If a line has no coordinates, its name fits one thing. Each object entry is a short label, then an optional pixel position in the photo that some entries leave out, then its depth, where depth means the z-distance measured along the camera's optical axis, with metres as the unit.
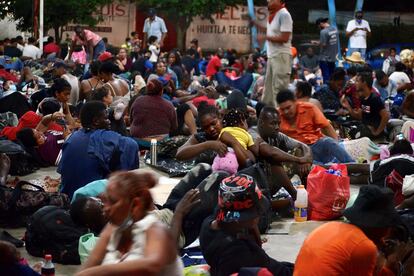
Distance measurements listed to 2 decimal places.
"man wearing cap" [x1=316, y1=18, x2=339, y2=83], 21.52
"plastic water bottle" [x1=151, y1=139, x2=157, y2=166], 10.91
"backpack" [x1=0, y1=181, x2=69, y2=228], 8.19
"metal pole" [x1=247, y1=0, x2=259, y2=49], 25.92
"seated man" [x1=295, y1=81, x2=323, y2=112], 11.19
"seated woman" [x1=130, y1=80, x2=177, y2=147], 11.42
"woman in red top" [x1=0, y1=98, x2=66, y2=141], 10.76
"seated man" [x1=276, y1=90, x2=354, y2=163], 10.10
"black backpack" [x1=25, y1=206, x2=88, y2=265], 7.30
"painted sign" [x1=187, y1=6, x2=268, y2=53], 30.27
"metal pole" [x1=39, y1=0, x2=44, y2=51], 20.61
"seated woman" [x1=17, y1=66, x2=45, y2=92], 14.88
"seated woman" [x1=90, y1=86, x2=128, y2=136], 10.87
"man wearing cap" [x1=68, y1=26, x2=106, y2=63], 19.06
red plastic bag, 8.40
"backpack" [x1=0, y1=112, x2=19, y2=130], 11.67
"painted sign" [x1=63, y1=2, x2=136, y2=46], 30.05
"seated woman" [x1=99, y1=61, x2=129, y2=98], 12.46
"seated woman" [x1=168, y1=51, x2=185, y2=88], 18.75
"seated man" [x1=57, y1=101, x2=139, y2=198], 8.27
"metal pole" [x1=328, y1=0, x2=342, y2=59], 24.16
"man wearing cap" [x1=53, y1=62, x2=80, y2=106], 13.24
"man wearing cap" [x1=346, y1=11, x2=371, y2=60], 21.84
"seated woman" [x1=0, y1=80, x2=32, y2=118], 12.41
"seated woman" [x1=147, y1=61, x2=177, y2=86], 15.84
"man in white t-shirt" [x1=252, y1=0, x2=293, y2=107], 12.62
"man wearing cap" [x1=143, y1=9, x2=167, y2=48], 24.69
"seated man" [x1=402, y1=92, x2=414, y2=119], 10.47
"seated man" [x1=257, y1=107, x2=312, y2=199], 8.56
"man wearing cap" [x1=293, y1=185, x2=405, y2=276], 4.92
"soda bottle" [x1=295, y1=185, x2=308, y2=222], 8.45
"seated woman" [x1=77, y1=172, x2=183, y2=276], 3.95
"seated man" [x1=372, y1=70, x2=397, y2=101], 15.39
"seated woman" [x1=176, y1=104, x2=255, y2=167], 8.40
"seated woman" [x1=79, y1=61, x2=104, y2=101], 12.71
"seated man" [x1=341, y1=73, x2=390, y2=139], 12.11
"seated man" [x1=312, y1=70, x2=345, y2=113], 13.77
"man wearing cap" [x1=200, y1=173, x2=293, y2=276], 5.51
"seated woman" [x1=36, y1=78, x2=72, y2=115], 11.45
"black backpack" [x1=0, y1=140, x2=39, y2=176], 10.26
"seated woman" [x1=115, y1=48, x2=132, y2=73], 19.06
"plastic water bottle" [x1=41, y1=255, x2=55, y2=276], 6.71
